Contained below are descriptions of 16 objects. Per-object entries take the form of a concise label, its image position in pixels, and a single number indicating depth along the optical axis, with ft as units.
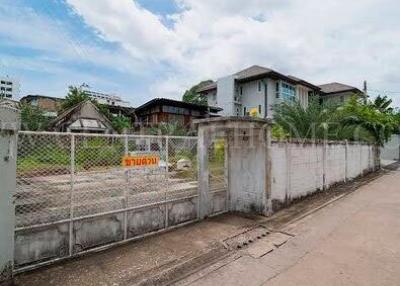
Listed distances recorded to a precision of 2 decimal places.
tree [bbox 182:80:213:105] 147.72
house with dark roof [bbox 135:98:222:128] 96.48
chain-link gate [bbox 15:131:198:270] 16.48
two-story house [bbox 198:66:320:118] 105.60
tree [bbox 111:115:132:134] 90.19
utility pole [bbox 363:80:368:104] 89.87
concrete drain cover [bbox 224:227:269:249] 20.49
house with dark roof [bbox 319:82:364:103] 132.72
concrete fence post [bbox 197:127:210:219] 25.68
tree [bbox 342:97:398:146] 61.67
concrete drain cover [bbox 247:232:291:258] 19.35
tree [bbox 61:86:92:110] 97.55
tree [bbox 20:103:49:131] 80.34
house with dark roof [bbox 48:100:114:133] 78.48
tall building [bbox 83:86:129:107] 171.12
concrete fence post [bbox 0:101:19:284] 14.07
